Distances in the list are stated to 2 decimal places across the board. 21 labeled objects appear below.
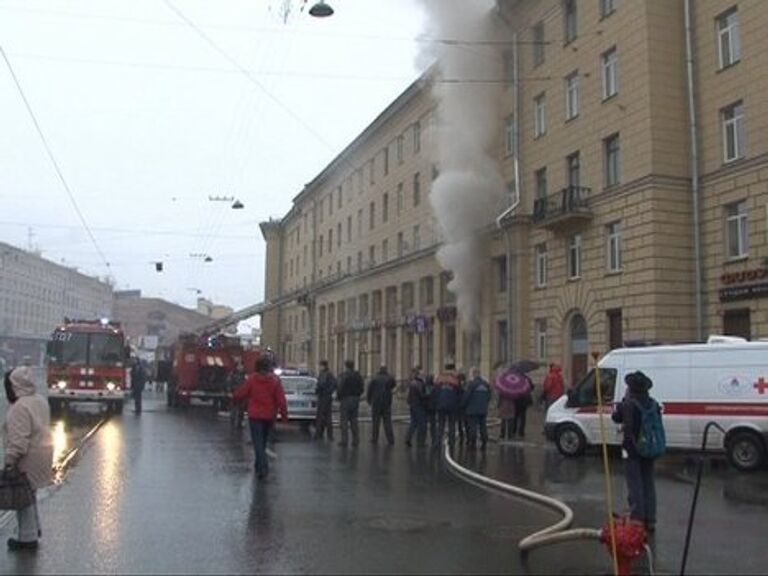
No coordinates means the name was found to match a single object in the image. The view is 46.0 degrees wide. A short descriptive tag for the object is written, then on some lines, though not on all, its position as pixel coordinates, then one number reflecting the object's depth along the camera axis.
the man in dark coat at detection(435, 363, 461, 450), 18.83
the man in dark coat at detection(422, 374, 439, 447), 19.28
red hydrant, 6.63
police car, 23.09
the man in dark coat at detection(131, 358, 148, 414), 31.55
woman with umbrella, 20.78
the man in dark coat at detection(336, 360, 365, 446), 19.22
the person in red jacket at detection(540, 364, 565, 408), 23.70
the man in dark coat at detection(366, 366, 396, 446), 19.55
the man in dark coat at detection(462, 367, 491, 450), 18.53
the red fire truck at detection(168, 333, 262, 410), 32.88
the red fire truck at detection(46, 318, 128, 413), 28.25
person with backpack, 9.23
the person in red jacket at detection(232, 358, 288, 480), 12.81
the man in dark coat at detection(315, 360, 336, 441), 20.58
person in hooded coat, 8.00
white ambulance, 15.43
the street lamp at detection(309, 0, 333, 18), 18.33
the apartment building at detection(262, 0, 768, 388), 26.73
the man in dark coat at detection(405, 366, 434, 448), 19.19
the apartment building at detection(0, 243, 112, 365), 83.06
